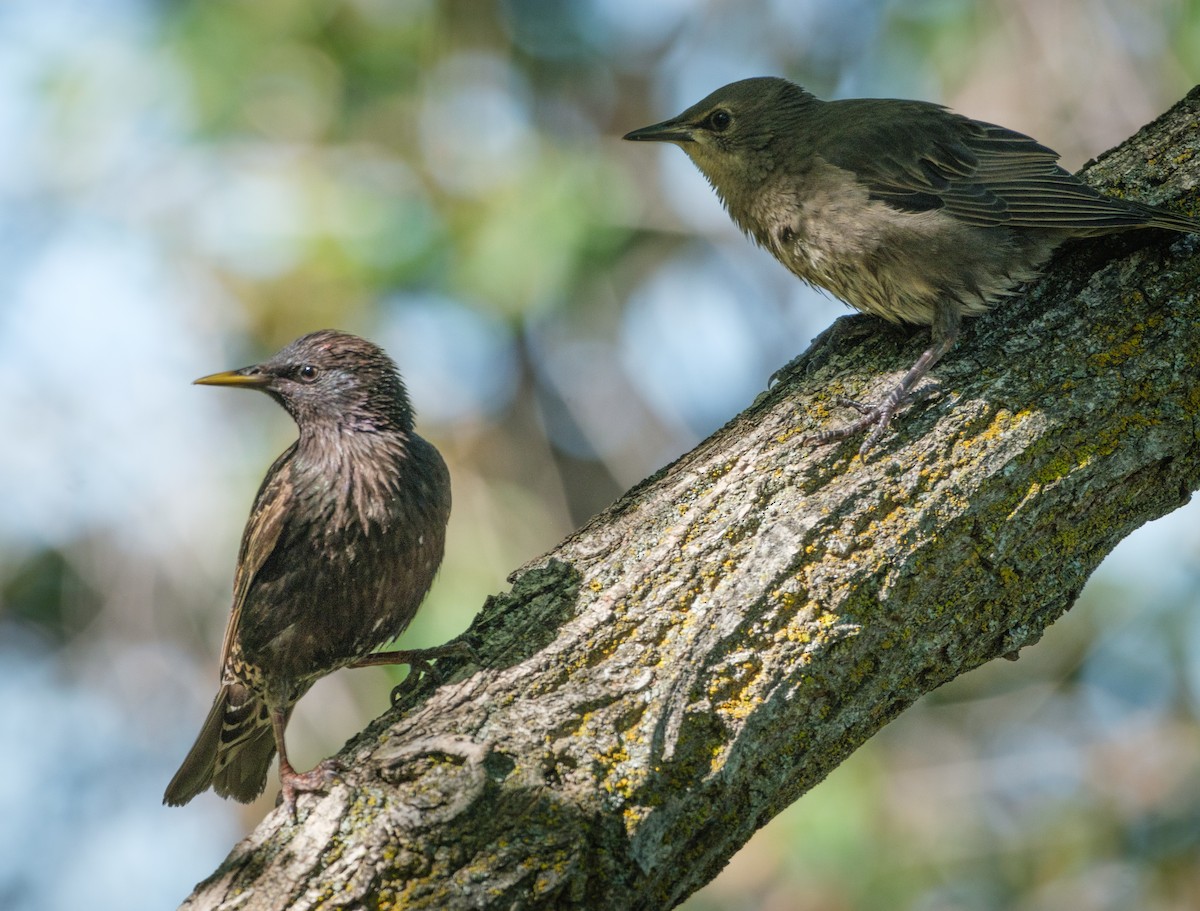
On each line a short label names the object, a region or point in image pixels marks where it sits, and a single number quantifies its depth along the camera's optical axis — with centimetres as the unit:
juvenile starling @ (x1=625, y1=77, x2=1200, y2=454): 663
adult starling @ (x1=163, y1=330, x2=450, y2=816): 761
